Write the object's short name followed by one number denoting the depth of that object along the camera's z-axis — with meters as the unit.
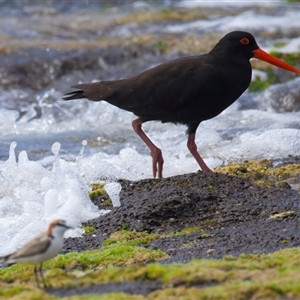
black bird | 17.08
